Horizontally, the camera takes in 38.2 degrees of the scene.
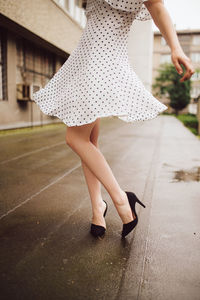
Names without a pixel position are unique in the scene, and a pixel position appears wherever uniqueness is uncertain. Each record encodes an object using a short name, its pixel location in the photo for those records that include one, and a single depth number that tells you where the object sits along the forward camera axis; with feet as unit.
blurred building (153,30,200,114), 124.57
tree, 103.56
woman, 3.85
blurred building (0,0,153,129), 21.48
